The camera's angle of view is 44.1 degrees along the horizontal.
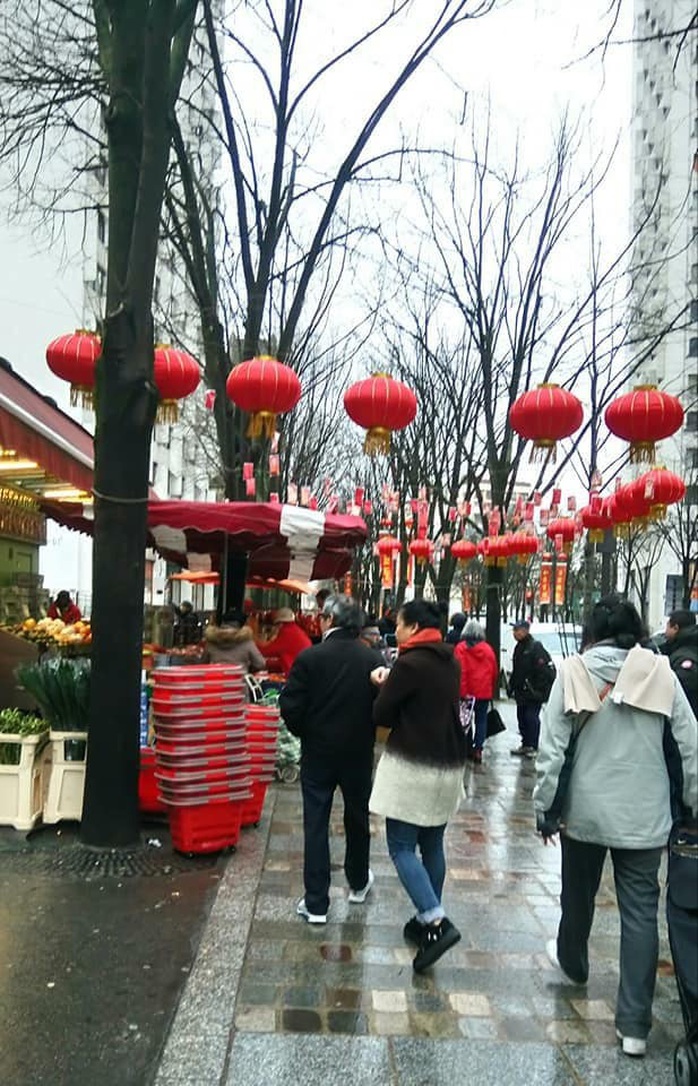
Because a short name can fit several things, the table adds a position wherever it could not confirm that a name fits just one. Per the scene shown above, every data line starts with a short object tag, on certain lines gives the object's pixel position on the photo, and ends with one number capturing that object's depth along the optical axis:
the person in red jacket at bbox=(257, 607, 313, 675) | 10.29
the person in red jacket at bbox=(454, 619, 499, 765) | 10.17
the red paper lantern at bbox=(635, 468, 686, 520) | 9.95
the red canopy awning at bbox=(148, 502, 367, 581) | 8.62
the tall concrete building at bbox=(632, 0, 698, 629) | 19.59
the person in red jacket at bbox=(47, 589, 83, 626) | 12.15
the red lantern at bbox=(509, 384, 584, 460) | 8.14
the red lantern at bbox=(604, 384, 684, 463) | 7.78
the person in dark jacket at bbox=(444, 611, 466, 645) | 12.29
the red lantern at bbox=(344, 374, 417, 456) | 7.79
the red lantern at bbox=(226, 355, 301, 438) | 7.73
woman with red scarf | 4.30
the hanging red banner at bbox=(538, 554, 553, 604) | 27.16
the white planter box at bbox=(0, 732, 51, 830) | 5.95
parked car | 24.42
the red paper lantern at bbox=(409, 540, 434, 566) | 19.88
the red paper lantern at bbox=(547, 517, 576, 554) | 14.51
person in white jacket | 3.60
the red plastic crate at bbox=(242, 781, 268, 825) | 6.54
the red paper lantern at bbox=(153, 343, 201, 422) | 7.93
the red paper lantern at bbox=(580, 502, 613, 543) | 11.87
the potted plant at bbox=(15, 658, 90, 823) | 6.11
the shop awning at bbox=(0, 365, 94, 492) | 7.05
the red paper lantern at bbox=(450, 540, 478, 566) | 18.33
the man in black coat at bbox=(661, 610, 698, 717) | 5.64
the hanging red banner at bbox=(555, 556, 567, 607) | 27.12
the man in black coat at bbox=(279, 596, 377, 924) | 4.79
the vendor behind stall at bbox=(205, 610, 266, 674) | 8.23
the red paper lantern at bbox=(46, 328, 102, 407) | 7.26
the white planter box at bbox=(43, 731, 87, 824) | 6.18
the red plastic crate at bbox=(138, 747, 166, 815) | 6.30
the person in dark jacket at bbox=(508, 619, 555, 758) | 10.97
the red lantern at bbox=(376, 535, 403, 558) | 21.84
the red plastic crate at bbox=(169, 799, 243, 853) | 5.68
